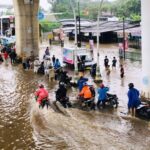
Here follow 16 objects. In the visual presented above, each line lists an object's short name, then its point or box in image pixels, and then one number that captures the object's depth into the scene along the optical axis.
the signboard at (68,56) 29.45
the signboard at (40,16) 37.33
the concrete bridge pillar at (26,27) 35.59
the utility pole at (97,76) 23.98
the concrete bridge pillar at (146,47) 17.97
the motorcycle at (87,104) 17.53
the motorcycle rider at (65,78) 22.78
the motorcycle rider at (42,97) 17.14
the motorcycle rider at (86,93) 17.73
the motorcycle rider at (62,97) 17.53
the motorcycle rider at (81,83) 19.55
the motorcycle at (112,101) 17.77
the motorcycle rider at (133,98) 16.12
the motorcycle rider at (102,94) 17.33
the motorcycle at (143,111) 15.54
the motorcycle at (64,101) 17.52
